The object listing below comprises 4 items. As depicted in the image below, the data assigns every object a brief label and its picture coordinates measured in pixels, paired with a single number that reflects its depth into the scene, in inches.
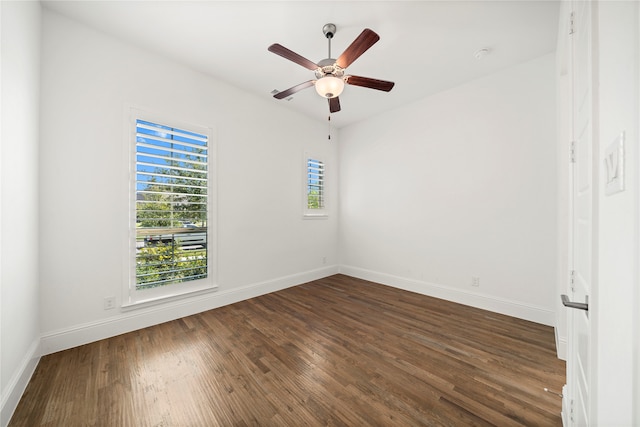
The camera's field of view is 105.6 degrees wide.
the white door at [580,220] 35.7
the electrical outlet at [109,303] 98.8
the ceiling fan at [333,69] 78.8
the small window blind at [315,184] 184.7
